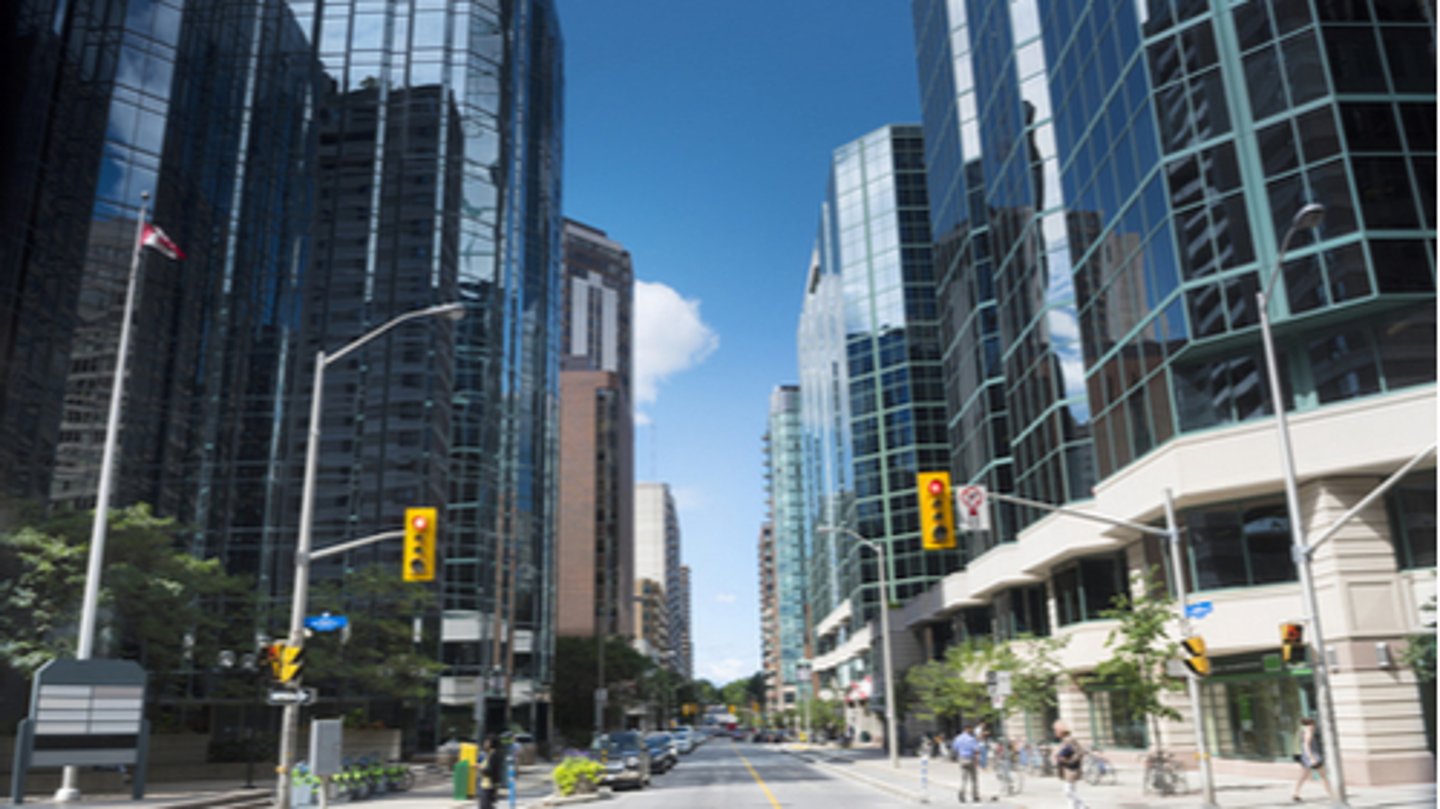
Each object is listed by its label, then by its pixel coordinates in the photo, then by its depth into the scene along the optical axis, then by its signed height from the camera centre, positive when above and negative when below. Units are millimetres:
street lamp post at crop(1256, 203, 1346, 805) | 19219 +1472
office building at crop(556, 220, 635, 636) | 126125 +23621
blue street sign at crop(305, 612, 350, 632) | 24281 +1877
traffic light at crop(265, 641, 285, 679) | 19328 +925
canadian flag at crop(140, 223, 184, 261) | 24962 +10851
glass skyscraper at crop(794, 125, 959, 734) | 79625 +24627
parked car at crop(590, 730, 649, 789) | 34594 -1977
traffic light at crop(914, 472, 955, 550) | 19594 +3257
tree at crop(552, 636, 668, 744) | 89375 +1619
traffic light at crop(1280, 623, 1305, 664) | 19750 +721
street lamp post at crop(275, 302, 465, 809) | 18372 +2322
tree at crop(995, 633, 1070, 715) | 37156 +489
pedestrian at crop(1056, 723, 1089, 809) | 20359 -1385
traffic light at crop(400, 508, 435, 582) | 19141 +2848
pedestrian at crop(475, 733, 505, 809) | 22734 -1536
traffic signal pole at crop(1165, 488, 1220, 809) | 21078 -474
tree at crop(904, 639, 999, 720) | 44781 +429
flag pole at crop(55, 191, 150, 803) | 22750 +3449
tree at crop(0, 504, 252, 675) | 29828 +3550
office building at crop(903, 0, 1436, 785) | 25656 +9343
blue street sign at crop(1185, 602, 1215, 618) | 23000 +1580
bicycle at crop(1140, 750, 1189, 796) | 25562 -2132
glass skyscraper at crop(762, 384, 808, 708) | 149250 +23730
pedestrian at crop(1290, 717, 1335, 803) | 21750 -1485
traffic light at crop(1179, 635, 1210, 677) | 20734 +538
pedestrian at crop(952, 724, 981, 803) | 26453 -1565
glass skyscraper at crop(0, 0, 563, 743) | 46094 +22278
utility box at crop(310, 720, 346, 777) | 19391 -750
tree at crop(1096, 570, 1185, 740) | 25094 +616
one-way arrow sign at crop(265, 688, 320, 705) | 18656 +172
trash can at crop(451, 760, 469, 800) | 29000 -2115
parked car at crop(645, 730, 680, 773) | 46119 -2483
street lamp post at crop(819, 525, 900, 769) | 43222 -565
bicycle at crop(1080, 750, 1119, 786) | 31688 -2420
